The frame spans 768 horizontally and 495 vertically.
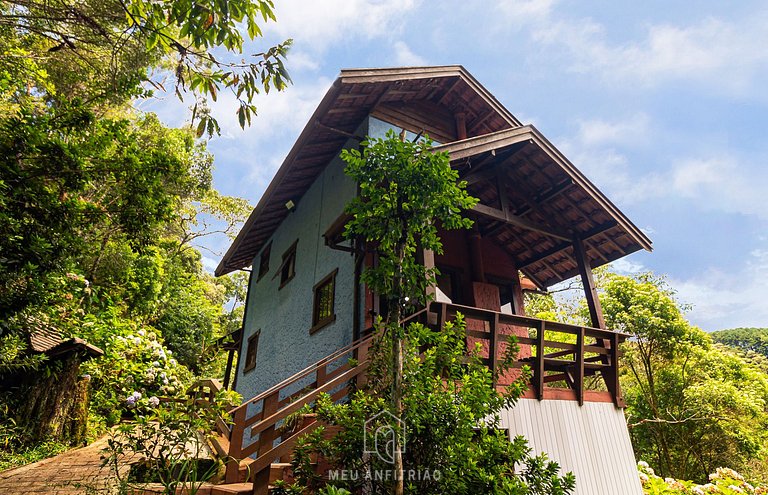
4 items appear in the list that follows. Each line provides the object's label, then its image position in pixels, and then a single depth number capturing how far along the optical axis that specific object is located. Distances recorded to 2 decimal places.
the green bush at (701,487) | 7.75
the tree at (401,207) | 3.35
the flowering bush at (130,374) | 10.20
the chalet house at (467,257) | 6.05
